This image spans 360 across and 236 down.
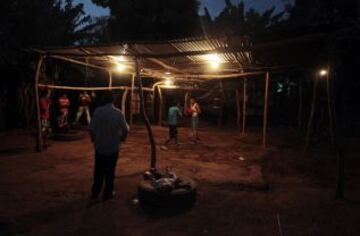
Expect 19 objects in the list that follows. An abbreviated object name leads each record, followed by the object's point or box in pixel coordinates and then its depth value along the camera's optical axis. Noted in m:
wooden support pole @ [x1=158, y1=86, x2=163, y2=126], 20.42
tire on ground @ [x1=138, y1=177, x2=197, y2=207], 6.01
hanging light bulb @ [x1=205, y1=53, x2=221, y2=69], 9.91
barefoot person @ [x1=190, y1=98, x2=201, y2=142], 14.48
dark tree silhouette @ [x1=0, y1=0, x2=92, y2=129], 16.09
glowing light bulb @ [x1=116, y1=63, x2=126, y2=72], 13.17
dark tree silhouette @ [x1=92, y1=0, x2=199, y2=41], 23.27
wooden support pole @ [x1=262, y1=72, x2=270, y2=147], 12.67
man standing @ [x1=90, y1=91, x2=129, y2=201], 6.20
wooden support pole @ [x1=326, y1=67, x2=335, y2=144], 6.91
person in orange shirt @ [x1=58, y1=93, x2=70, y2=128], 15.84
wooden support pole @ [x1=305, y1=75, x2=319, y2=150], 11.56
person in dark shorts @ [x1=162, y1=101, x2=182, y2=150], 12.63
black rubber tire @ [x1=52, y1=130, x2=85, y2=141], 13.66
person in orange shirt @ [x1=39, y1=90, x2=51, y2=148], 11.87
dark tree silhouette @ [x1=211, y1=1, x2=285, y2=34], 21.38
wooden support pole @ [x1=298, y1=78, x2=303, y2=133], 15.03
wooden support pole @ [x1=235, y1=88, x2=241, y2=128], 18.78
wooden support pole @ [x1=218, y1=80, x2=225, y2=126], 21.59
